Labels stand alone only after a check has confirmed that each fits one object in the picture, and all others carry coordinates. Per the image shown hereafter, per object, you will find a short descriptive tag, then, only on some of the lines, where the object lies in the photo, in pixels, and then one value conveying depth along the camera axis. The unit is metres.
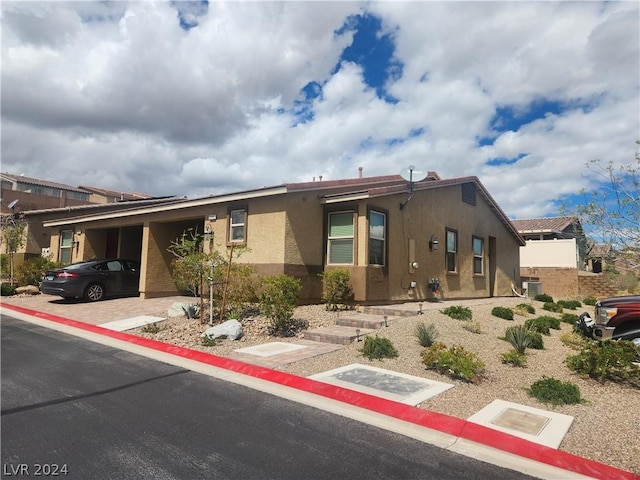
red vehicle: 7.98
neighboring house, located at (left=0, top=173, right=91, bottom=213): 45.62
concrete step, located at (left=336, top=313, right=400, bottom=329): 9.41
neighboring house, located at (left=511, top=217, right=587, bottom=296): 24.19
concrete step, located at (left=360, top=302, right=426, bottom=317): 10.60
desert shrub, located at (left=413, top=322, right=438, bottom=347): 7.92
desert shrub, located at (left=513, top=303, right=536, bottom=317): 12.85
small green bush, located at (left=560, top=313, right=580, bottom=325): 12.06
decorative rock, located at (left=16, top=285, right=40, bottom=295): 17.08
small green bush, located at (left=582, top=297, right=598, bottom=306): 17.77
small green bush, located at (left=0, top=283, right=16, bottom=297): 16.47
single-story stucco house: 11.63
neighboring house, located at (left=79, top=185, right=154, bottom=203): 52.56
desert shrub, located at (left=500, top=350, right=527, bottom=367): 6.94
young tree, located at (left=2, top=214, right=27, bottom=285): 18.80
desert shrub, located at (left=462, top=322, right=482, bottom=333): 9.44
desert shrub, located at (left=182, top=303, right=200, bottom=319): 10.84
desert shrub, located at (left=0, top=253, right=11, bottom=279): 20.07
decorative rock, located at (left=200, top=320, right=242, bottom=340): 8.76
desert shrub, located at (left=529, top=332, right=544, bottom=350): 8.44
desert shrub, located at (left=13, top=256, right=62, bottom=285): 18.42
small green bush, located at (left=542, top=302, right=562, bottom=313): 14.60
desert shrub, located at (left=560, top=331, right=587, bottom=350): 8.71
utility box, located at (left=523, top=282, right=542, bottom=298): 21.87
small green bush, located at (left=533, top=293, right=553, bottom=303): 17.03
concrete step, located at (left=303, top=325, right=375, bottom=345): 8.42
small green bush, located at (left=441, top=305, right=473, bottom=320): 10.33
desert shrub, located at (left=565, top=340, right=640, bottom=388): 6.01
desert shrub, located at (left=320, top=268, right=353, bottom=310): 11.12
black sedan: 13.98
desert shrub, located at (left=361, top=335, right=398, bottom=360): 7.32
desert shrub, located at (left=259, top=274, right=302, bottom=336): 9.25
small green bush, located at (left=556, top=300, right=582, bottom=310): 15.63
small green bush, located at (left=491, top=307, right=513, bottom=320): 11.53
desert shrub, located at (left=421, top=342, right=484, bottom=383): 6.11
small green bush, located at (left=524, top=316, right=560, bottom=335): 10.20
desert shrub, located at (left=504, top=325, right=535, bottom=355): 7.65
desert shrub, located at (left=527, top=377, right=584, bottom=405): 5.30
